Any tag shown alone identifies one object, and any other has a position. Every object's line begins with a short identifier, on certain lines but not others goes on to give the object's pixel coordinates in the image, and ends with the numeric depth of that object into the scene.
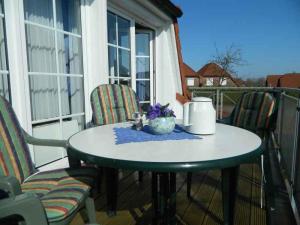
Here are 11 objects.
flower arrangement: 1.36
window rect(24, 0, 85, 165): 2.17
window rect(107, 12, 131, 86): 3.52
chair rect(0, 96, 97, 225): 0.81
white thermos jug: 1.27
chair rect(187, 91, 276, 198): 1.95
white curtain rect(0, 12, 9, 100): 1.86
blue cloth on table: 1.27
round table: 0.89
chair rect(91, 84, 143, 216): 2.25
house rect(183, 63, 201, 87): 32.66
